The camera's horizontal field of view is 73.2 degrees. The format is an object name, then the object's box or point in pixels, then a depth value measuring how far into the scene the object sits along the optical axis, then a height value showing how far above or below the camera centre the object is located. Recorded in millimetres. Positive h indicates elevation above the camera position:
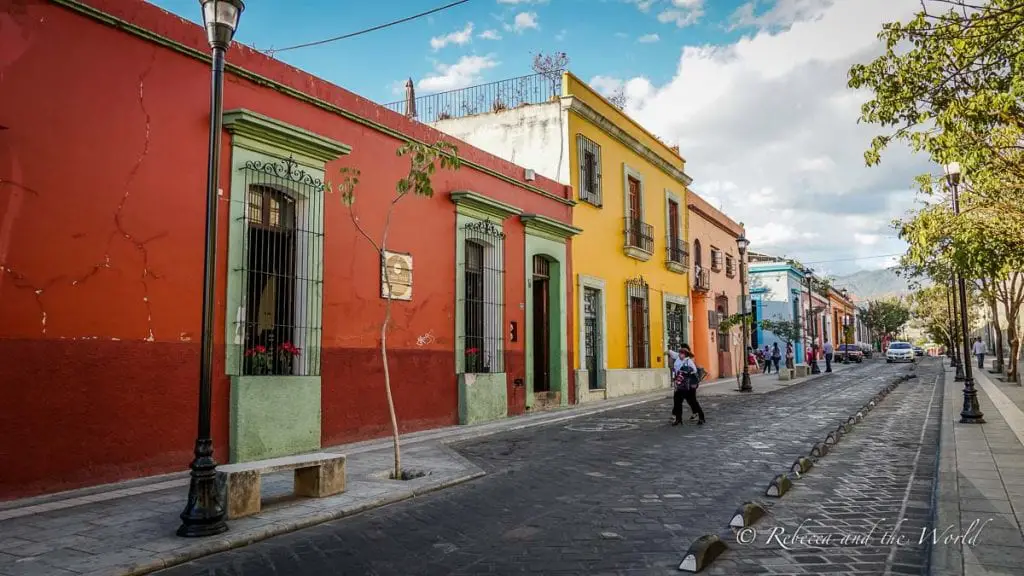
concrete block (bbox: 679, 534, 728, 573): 4105 -1297
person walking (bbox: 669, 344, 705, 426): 11948 -788
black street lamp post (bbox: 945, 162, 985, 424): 11344 -958
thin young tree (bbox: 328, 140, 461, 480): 7156 +1798
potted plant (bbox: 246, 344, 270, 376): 8555 -178
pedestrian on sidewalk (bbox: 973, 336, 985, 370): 32500 -649
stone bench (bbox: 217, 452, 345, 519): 5482 -1135
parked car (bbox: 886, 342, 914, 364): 45500 -912
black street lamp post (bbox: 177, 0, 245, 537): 4973 +162
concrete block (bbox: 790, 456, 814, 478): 7168 -1343
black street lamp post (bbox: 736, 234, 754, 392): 20262 +1982
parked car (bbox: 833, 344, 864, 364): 46219 -888
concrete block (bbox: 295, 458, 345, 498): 6246 -1233
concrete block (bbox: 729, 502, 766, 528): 5148 -1325
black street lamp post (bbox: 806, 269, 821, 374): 32531 -847
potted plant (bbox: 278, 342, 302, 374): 8991 -115
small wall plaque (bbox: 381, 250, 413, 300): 10820 +1119
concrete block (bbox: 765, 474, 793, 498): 6215 -1341
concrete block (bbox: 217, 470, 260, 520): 5441 -1162
